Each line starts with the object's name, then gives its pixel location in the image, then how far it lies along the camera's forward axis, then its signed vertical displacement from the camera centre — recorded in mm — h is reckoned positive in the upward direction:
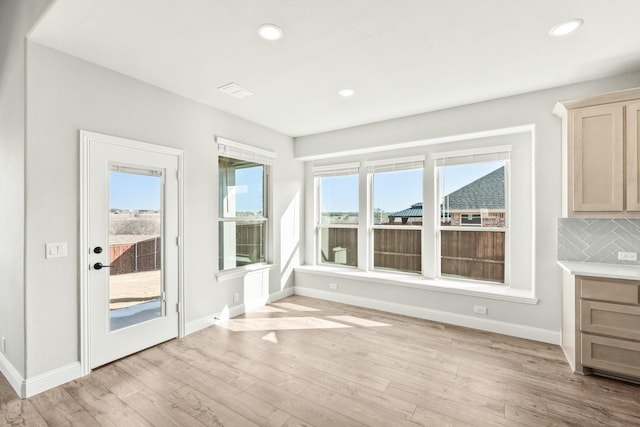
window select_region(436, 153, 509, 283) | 3740 -43
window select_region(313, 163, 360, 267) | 4938 -18
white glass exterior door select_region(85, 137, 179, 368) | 2629 -329
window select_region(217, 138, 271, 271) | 3938 +128
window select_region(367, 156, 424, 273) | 4340 -23
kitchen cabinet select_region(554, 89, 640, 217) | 2539 +507
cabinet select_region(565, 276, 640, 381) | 2355 -972
